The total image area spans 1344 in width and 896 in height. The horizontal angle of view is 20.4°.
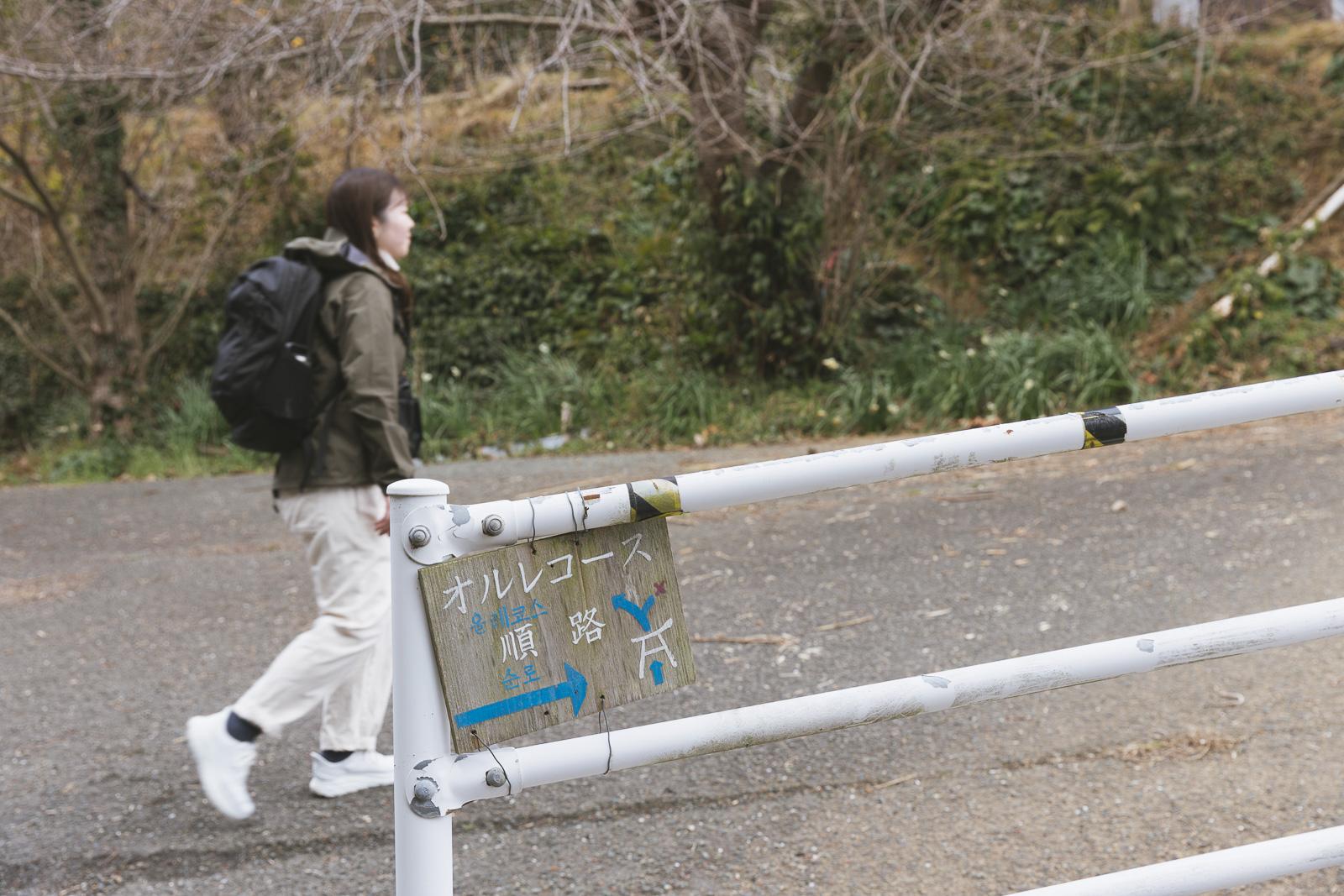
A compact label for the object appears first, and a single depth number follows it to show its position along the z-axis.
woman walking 7.33
